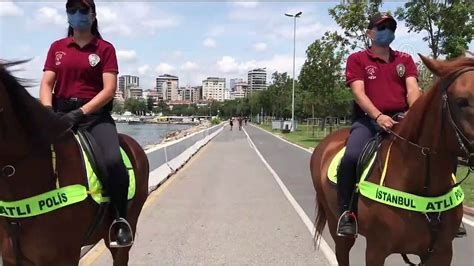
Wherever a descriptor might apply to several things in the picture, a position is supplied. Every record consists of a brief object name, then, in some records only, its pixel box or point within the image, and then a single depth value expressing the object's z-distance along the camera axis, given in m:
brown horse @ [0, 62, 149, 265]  3.71
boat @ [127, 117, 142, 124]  142.35
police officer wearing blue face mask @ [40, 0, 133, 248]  4.46
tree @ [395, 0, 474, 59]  19.98
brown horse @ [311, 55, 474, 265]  3.92
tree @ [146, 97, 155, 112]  171.25
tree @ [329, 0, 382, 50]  27.08
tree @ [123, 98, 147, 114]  157.88
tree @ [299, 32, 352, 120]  37.22
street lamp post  63.29
